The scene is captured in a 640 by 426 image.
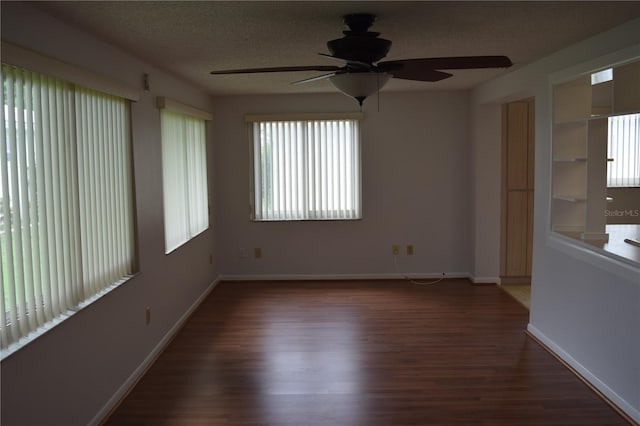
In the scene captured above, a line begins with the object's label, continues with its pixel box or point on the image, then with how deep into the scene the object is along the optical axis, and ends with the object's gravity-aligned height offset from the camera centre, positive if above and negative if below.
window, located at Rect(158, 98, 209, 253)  4.64 +0.05
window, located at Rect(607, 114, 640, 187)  6.79 +0.27
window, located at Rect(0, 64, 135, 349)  2.36 -0.08
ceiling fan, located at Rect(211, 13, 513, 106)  2.73 +0.58
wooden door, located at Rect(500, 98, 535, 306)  6.09 -0.18
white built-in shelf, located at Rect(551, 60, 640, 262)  3.75 +0.09
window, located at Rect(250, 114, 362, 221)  6.39 +0.12
